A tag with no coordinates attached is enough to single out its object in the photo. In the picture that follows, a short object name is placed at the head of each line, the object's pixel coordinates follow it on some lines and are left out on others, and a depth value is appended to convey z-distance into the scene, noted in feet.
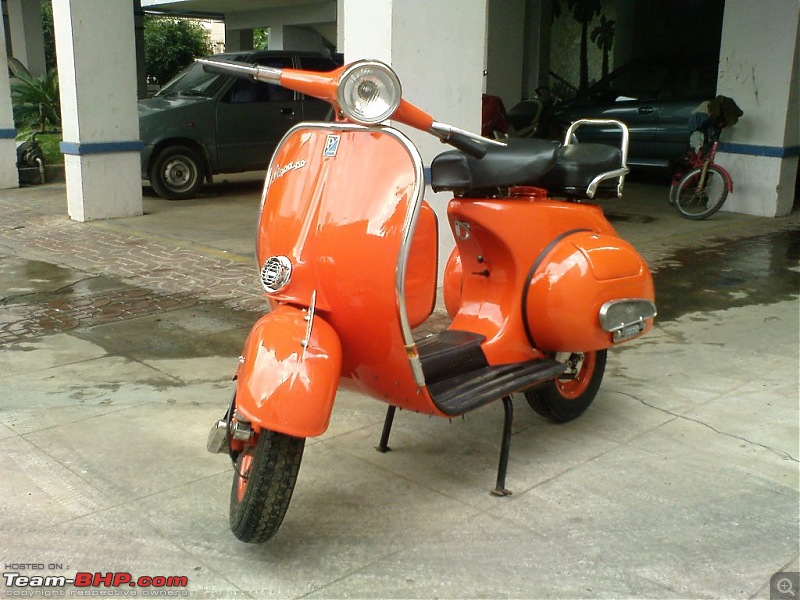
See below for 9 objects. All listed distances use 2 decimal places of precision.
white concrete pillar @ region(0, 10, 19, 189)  38.01
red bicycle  30.73
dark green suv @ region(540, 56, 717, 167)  34.99
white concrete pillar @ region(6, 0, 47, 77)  67.62
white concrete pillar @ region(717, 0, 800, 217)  29.91
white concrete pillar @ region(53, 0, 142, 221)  29.17
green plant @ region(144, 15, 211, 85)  93.35
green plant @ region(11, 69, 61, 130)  46.29
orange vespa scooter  8.89
